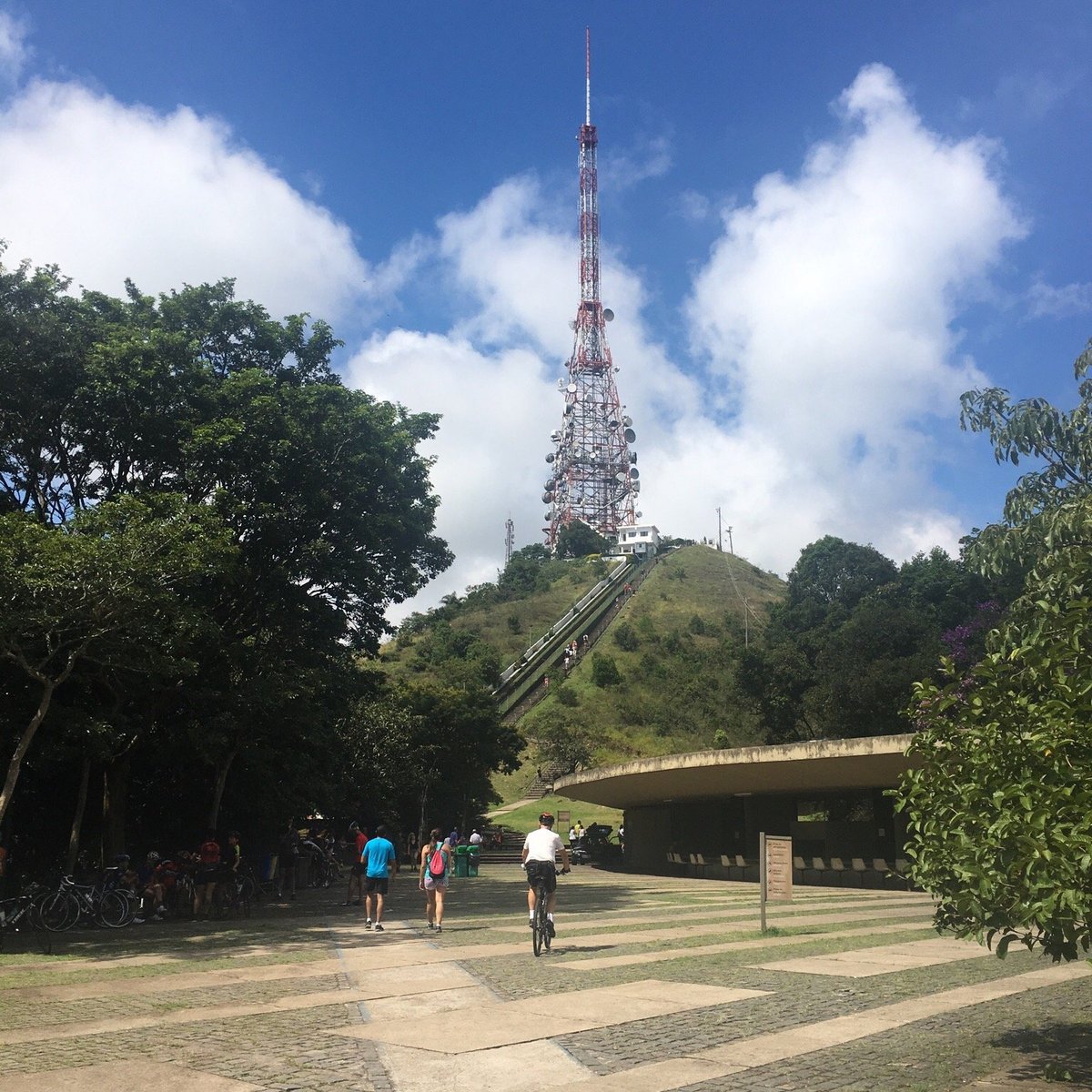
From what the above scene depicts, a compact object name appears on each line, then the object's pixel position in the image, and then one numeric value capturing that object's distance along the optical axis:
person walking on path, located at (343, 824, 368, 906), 19.14
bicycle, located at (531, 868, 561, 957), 11.67
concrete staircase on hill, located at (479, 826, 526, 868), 40.75
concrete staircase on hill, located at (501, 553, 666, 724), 71.68
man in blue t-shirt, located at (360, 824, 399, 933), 14.99
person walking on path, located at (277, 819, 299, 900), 23.19
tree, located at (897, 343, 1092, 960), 5.43
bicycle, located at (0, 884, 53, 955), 13.69
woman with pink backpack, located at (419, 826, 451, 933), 14.63
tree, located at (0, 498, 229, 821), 12.84
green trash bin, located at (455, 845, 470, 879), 31.95
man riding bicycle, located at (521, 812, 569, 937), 11.73
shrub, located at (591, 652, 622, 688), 74.75
